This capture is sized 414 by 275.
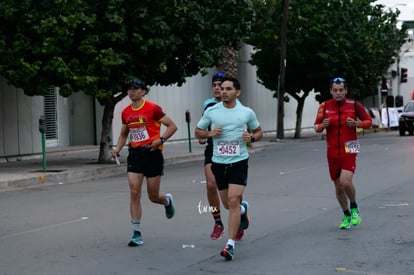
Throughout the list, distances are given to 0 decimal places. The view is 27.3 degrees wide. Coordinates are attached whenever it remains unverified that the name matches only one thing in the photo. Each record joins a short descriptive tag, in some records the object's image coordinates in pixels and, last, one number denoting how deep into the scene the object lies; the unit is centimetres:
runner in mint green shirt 873
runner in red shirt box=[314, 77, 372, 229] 1027
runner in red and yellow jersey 965
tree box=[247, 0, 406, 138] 3625
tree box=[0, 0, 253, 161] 1892
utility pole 3428
